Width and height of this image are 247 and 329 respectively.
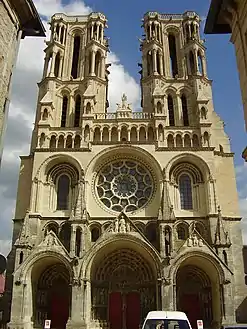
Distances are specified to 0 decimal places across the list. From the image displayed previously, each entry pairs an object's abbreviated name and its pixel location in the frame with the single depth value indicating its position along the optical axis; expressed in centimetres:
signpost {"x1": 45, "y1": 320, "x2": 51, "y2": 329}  1786
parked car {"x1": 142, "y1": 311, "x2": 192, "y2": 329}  821
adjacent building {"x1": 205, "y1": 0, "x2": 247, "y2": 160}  802
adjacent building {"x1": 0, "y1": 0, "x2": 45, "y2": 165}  800
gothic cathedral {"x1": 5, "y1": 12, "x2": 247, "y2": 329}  2180
